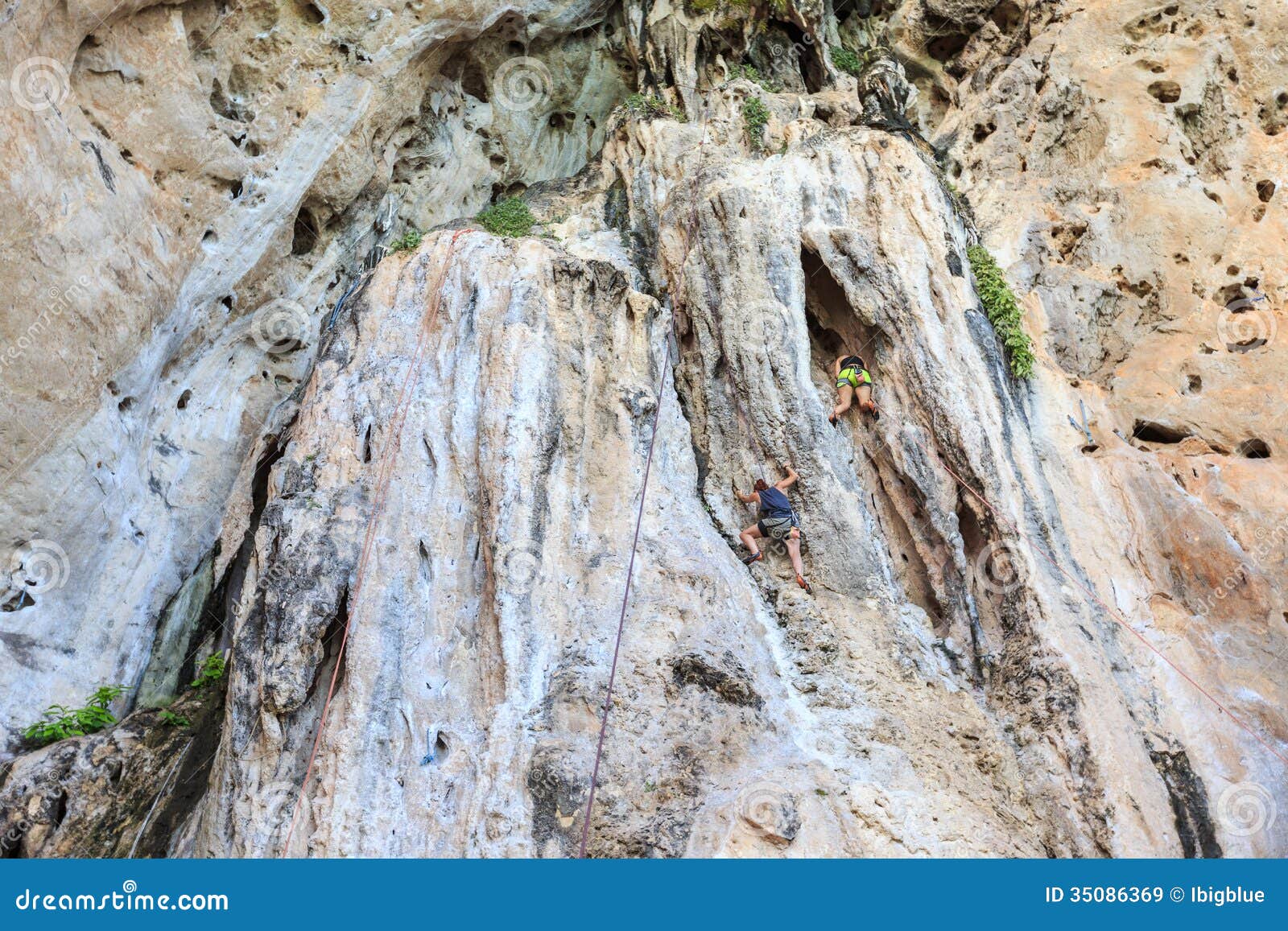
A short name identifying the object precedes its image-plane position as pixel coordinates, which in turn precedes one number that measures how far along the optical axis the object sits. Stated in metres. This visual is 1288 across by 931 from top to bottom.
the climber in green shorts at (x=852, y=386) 11.09
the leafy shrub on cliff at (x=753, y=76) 15.22
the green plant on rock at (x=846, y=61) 15.93
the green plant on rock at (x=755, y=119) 14.10
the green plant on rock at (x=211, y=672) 10.67
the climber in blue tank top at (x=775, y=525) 10.35
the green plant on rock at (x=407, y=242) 12.78
